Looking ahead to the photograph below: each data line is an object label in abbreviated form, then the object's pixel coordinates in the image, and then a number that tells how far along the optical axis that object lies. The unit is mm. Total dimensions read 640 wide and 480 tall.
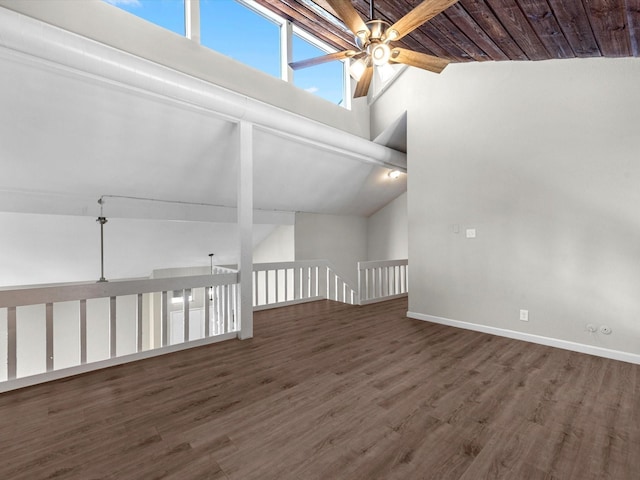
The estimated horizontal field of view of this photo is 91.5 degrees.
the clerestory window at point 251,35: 3520
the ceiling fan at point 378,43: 2004
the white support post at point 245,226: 3570
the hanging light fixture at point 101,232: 4223
